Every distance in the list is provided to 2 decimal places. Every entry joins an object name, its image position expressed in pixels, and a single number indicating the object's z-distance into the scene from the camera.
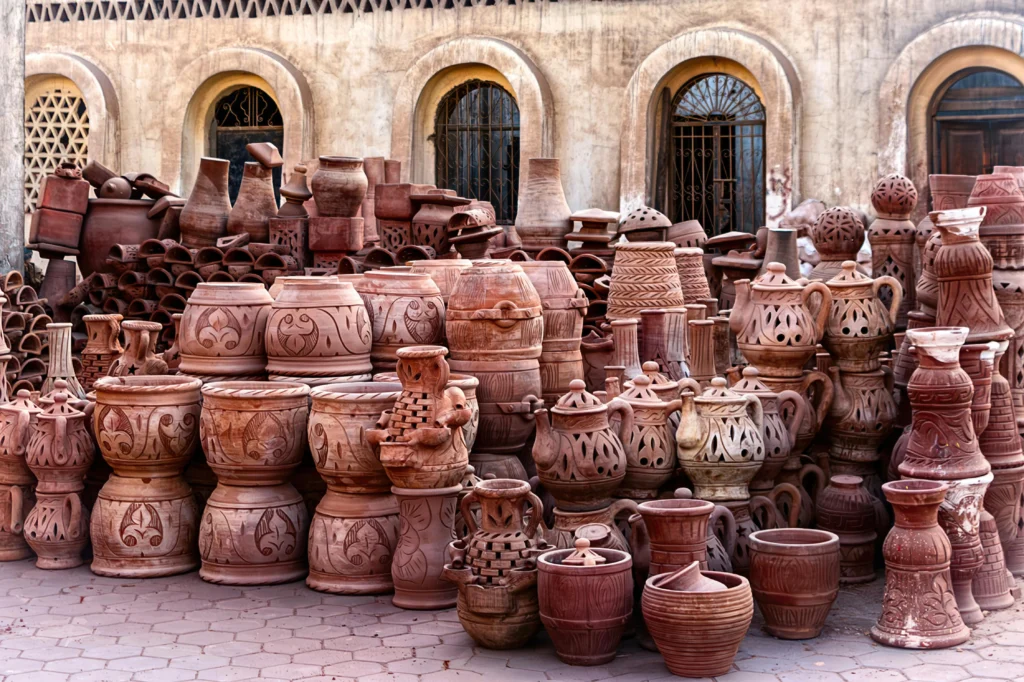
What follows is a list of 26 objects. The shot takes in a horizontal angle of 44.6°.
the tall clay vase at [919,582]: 4.96
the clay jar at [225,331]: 6.46
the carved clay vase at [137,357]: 7.18
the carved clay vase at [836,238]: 7.25
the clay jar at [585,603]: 4.73
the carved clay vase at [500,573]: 4.92
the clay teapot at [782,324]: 6.20
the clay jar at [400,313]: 6.54
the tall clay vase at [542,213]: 11.05
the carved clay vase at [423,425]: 5.47
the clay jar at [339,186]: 10.27
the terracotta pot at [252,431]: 5.93
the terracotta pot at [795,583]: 4.98
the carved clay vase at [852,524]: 5.86
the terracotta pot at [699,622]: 4.56
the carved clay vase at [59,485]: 6.24
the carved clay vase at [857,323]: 6.24
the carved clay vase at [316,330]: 6.27
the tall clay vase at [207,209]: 11.16
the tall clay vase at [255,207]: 11.04
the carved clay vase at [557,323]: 6.75
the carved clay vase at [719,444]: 5.60
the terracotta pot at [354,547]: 5.80
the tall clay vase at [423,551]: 5.57
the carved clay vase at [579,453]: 5.39
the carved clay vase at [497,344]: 6.27
